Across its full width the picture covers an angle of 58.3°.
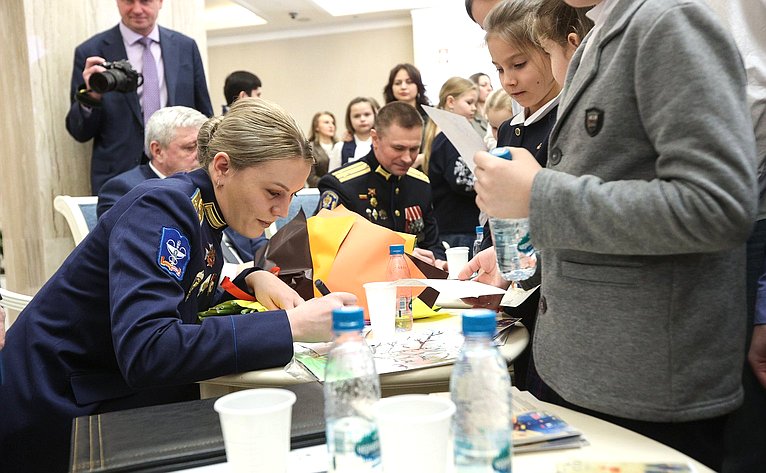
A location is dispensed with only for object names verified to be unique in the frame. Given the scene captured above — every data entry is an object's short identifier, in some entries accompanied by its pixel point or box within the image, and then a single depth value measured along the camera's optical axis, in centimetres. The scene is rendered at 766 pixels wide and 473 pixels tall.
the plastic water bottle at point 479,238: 224
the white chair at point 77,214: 262
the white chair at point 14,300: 199
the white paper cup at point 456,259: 203
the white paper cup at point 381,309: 147
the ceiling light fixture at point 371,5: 933
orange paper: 172
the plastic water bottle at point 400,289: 158
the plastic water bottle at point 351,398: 77
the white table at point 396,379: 124
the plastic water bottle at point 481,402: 74
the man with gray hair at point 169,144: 298
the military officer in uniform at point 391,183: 327
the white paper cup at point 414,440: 69
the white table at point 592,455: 85
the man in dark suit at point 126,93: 338
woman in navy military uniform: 123
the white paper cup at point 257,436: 74
